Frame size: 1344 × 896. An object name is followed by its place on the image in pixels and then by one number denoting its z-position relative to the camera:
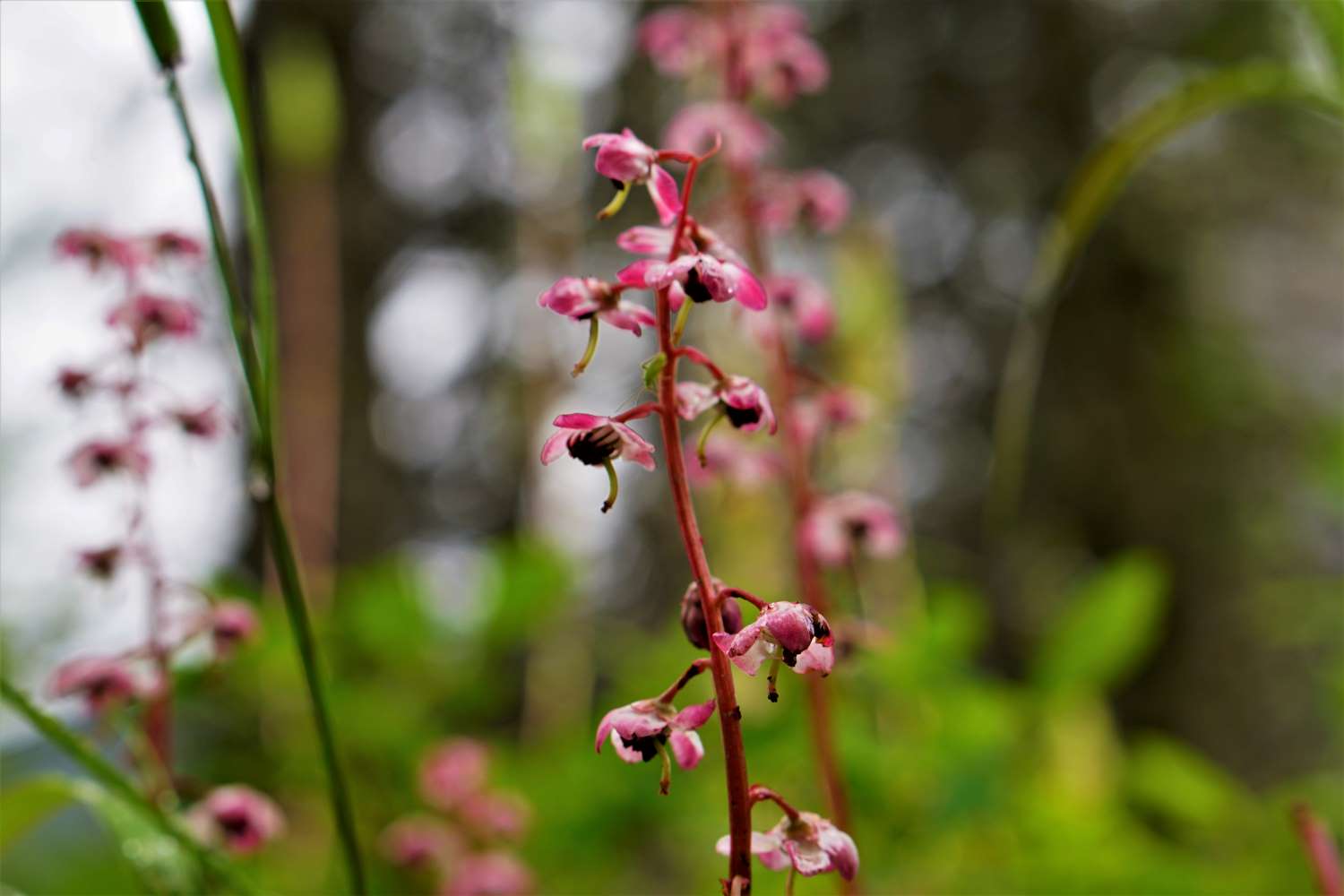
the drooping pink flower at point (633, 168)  0.21
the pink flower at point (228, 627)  0.27
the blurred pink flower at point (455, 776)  0.41
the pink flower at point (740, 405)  0.21
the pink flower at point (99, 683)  0.26
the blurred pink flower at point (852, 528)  0.31
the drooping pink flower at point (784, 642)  0.19
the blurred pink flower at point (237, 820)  0.27
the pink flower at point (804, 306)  0.32
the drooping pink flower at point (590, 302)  0.21
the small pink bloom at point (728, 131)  0.35
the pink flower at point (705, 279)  0.20
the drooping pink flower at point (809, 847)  0.20
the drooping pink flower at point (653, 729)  0.20
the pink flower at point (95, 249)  0.26
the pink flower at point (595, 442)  0.20
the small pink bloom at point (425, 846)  0.39
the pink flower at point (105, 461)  0.27
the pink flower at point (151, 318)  0.27
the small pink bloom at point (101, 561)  0.27
